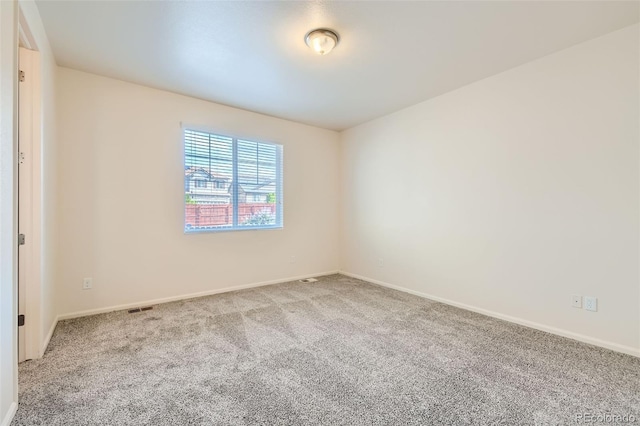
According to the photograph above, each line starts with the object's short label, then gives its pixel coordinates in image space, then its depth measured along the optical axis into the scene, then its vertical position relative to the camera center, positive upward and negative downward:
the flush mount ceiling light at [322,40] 2.27 +1.41
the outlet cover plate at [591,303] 2.39 -0.77
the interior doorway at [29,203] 2.08 +0.08
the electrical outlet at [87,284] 2.99 -0.74
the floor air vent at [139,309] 3.10 -1.06
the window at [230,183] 3.66 +0.43
